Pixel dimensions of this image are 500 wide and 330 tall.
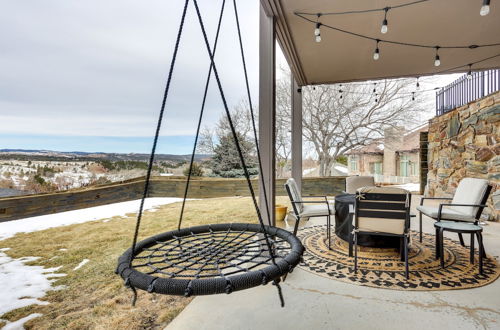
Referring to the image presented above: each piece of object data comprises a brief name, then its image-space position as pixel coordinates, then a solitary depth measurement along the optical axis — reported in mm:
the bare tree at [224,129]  5617
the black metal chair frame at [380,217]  2502
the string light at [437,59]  3564
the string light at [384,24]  2597
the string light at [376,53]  3338
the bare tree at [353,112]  7820
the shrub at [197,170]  4984
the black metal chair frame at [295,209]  3201
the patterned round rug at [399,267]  2291
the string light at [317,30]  2773
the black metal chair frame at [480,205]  2738
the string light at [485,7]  2205
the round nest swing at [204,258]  860
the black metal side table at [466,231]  2498
